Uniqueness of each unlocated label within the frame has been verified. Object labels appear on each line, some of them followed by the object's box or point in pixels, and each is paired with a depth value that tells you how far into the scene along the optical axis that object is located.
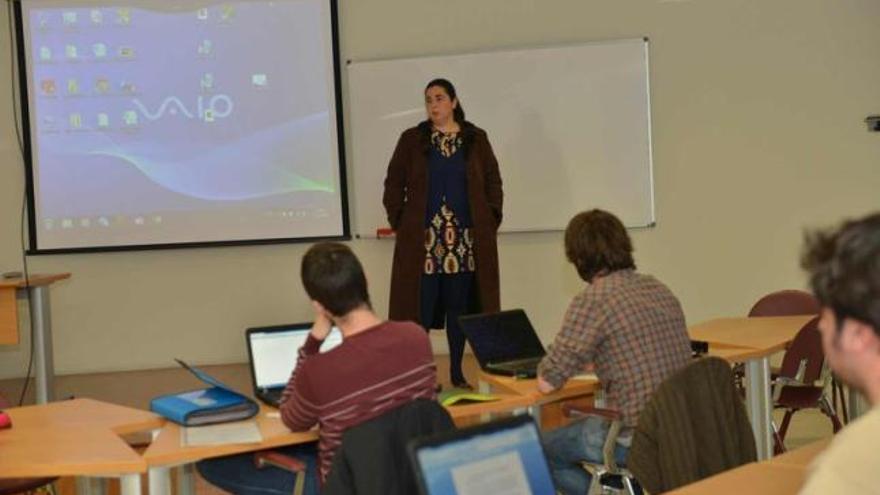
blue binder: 3.09
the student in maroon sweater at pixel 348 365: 2.74
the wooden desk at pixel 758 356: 3.96
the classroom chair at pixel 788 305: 5.03
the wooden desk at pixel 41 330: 5.43
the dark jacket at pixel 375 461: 2.54
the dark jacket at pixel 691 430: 2.77
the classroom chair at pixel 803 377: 4.29
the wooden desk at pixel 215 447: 2.78
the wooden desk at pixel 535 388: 3.30
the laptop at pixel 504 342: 3.64
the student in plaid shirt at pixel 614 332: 3.19
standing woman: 5.36
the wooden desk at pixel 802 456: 2.36
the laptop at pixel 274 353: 3.36
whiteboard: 6.38
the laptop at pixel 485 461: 2.01
